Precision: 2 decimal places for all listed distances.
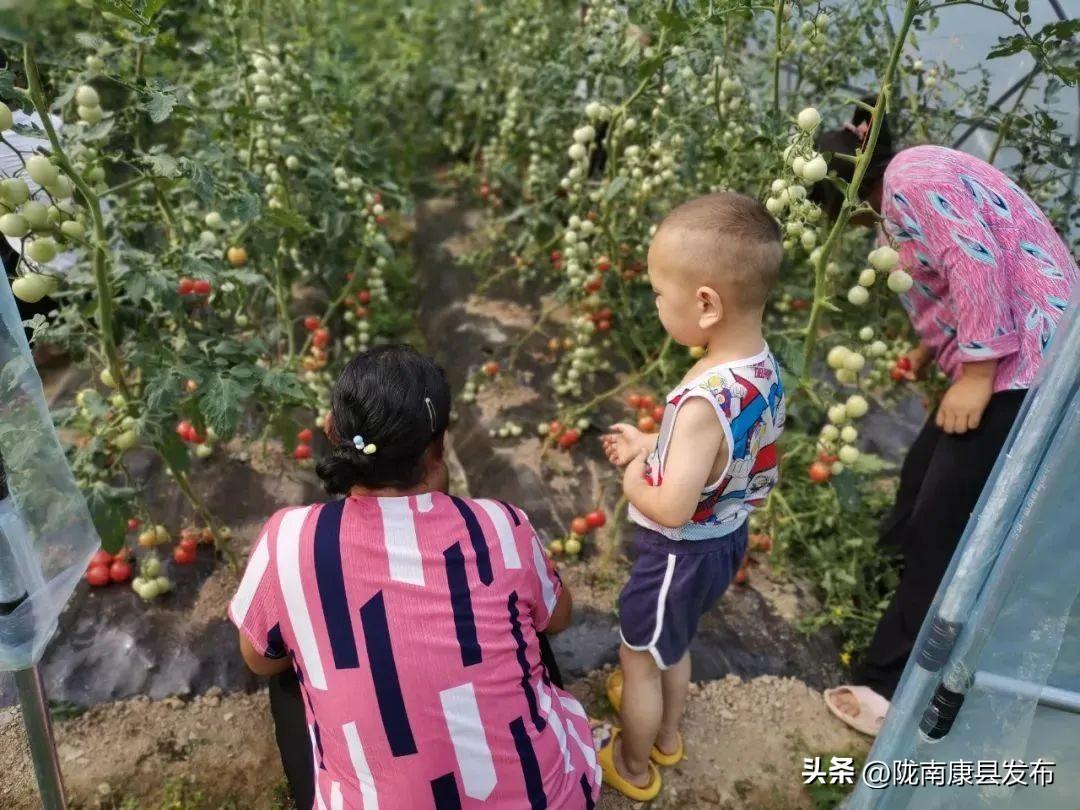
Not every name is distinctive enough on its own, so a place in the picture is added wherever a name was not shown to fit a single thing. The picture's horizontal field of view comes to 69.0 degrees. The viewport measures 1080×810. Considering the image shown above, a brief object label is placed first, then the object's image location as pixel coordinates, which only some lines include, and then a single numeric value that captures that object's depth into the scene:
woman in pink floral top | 1.57
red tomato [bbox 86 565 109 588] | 2.23
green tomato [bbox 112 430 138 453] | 1.79
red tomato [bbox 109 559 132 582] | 2.23
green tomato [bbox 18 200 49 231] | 1.41
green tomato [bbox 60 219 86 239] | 1.50
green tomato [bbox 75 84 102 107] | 1.63
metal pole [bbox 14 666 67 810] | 1.27
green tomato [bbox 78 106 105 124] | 1.68
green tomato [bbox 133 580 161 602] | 2.16
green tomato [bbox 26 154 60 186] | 1.38
